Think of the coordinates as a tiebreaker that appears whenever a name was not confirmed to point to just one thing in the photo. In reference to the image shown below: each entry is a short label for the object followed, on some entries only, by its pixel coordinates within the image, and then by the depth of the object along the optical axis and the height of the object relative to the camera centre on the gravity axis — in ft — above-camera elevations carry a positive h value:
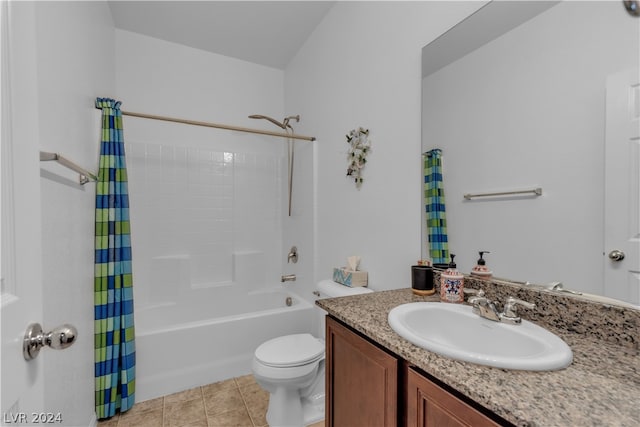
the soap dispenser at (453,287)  3.58 -0.96
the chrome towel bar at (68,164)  3.05 +0.56
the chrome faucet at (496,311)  2.81 -1.02
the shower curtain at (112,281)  5.56 -1.41
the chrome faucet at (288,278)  8.23 -1.96
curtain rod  6.45 +2.01
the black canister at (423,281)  3.99 -0.99
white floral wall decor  5.72 +1.20
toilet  4.93 -2.86
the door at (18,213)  1.59 -0.02
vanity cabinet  2.06 -1.60
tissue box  5.60 -1.35
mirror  2.64 +0.86
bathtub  6.22 -3.07
